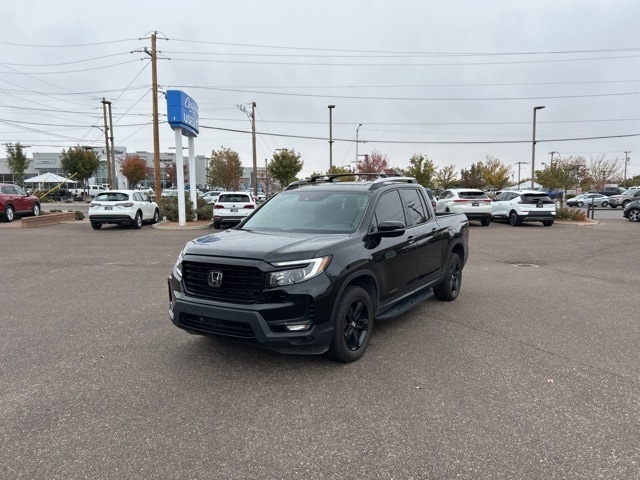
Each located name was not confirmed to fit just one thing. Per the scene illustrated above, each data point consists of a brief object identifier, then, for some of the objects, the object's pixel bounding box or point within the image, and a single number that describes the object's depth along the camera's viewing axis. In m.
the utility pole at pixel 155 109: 22.50
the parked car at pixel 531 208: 20.09
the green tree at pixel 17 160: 46.78
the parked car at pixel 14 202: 20.66
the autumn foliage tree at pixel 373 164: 62.20
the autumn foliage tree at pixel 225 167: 67.81
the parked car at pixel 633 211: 23.22
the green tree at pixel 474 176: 69.44
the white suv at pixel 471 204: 19.66
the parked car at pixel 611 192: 50.05
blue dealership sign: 19.23
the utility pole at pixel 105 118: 39.46
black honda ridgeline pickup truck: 3.89
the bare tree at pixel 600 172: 74.75
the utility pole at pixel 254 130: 37.47
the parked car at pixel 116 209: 17.88
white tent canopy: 44.82
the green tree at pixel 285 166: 45.25
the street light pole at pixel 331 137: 35.70
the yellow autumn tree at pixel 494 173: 70.00
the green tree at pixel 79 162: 59.09
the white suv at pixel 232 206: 18.42
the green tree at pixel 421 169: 44.66
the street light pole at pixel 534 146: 32.53
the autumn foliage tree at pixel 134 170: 70.62
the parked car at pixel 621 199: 39.92
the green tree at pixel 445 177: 62.38
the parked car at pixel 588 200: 44.38
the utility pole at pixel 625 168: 98.56
